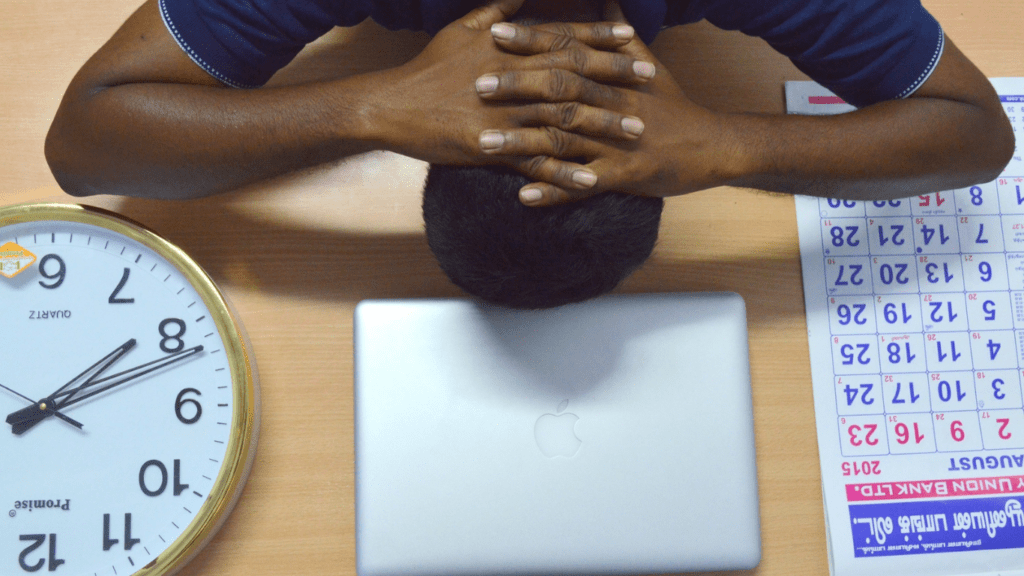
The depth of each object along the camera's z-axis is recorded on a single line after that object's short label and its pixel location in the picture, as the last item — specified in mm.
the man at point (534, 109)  509
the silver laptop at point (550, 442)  627
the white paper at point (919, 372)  698
